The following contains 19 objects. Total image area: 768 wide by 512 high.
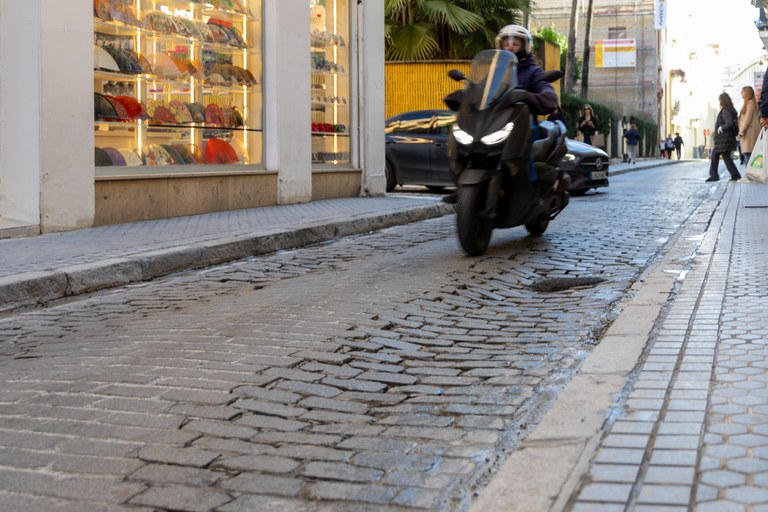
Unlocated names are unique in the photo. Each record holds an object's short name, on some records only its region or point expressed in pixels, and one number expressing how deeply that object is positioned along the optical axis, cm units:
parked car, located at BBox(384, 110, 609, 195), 1764
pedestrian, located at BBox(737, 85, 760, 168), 1928
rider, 912
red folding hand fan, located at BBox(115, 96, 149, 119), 1171
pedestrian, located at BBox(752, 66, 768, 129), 1241
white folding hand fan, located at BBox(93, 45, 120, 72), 1112
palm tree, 2412
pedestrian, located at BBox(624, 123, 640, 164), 4131
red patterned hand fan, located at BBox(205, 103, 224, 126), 1327
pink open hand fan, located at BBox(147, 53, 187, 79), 1238
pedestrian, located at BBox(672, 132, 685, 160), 7069
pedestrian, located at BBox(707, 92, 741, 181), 2041
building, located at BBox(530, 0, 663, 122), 6775
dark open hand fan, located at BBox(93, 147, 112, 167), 1108
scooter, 838
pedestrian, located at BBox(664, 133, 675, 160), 6906
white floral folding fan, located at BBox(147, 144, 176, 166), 1205
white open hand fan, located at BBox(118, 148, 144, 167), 1160
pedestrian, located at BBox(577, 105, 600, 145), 2691
